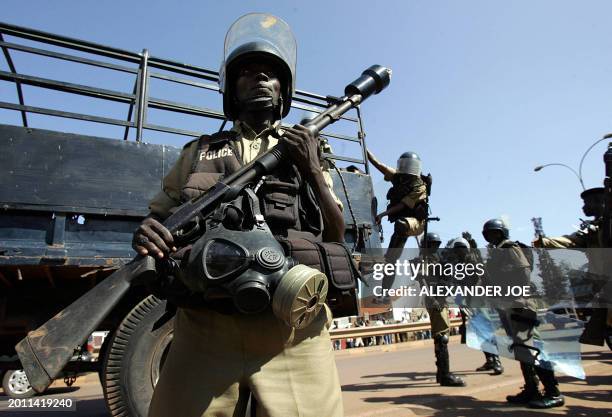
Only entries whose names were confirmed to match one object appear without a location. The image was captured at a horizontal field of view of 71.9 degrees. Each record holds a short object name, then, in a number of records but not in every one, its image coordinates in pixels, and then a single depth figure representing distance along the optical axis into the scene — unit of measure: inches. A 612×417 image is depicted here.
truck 119.4
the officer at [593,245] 159.3
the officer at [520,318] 174.4
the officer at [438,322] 225.3
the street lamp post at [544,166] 774.7
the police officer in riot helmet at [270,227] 56.1
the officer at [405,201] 252.7
